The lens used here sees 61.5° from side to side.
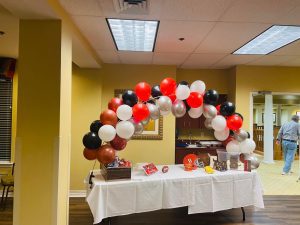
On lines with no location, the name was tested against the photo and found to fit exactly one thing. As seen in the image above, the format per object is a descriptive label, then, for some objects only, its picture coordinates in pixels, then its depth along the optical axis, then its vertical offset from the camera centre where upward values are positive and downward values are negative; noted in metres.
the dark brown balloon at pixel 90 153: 3.29 -0.43
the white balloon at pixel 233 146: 3.91 -0.36
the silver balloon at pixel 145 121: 3.51 +0.01
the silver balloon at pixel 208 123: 3.87 -0.01
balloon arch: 3.23 +0.10
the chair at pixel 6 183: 4.24 -1.07
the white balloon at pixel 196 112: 3.75 +0.15
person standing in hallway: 6.38 -0.37
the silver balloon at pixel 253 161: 3.94 -0.60
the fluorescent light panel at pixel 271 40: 3.29 +1.24
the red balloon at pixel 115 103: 3.49 +0.25
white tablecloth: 3.09 -0.94
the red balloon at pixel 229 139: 3.97 -0.26
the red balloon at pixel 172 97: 3.65 +0.36
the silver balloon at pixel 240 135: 3.86 -0.19
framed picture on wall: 5.49 -0.18
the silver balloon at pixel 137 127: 3.40 -0.08
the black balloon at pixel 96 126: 3.35 -0.07
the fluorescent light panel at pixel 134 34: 3.16 +1.24
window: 4.98 -0.07
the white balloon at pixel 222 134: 3.87 -0.18
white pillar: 7.18 -0.32
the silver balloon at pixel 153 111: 3.49 +0.15
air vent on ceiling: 2.50 +1.19
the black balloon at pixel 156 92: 3.70 +0.44
